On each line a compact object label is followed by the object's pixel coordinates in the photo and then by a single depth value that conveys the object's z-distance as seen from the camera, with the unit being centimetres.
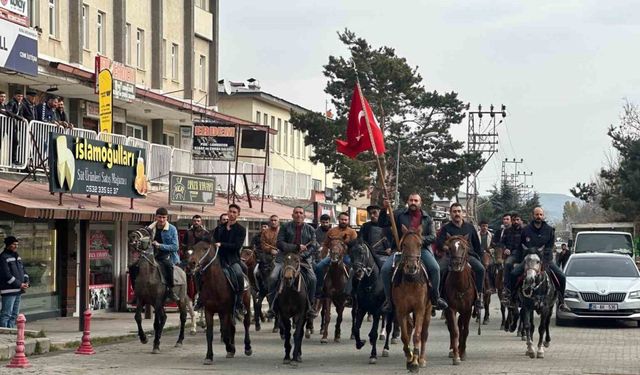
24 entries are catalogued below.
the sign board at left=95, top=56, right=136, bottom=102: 3278
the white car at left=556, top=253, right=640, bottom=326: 2591
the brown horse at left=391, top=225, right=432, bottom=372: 1684
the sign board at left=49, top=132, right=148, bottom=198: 2353
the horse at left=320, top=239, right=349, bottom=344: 2170
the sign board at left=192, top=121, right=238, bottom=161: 3766
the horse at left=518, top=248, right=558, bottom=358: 1916
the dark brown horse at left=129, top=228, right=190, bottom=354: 2042
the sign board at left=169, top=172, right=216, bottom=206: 3125
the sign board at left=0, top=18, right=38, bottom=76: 2477
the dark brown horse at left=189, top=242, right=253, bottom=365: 1848
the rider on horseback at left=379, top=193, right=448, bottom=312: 1753
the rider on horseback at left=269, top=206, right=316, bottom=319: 1850
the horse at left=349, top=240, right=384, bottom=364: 1981
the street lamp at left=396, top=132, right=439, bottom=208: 6688
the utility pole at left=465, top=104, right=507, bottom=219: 9825
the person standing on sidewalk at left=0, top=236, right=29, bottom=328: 2192
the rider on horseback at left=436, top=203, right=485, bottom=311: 1856
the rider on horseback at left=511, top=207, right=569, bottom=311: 1966
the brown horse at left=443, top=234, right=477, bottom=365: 1800
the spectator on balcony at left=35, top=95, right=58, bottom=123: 2631
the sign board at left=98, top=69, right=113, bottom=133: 3108
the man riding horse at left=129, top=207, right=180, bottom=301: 2050
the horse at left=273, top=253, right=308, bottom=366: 1786
